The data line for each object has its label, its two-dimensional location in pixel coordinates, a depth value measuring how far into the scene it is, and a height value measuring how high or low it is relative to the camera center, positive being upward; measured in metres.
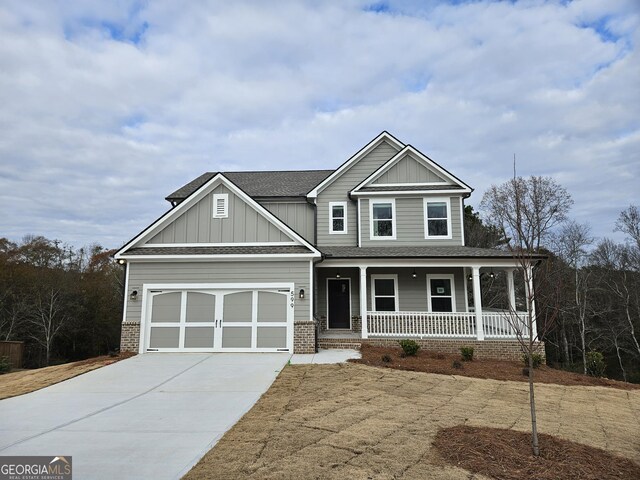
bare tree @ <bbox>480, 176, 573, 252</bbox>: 28.16 +7.38
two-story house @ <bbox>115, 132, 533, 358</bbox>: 13.33 +1.06
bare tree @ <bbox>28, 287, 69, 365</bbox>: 29.82 -1.03
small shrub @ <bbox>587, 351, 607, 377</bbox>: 13.16 -2.06
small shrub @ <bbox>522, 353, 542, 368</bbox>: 12.65 -1.92
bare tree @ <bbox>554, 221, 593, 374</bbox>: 28.61 +3.51
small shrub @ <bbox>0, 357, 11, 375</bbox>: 14.58 -2.32
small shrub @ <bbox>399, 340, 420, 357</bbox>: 12.88 -1.52
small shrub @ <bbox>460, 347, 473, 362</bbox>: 12.89 -1.73
